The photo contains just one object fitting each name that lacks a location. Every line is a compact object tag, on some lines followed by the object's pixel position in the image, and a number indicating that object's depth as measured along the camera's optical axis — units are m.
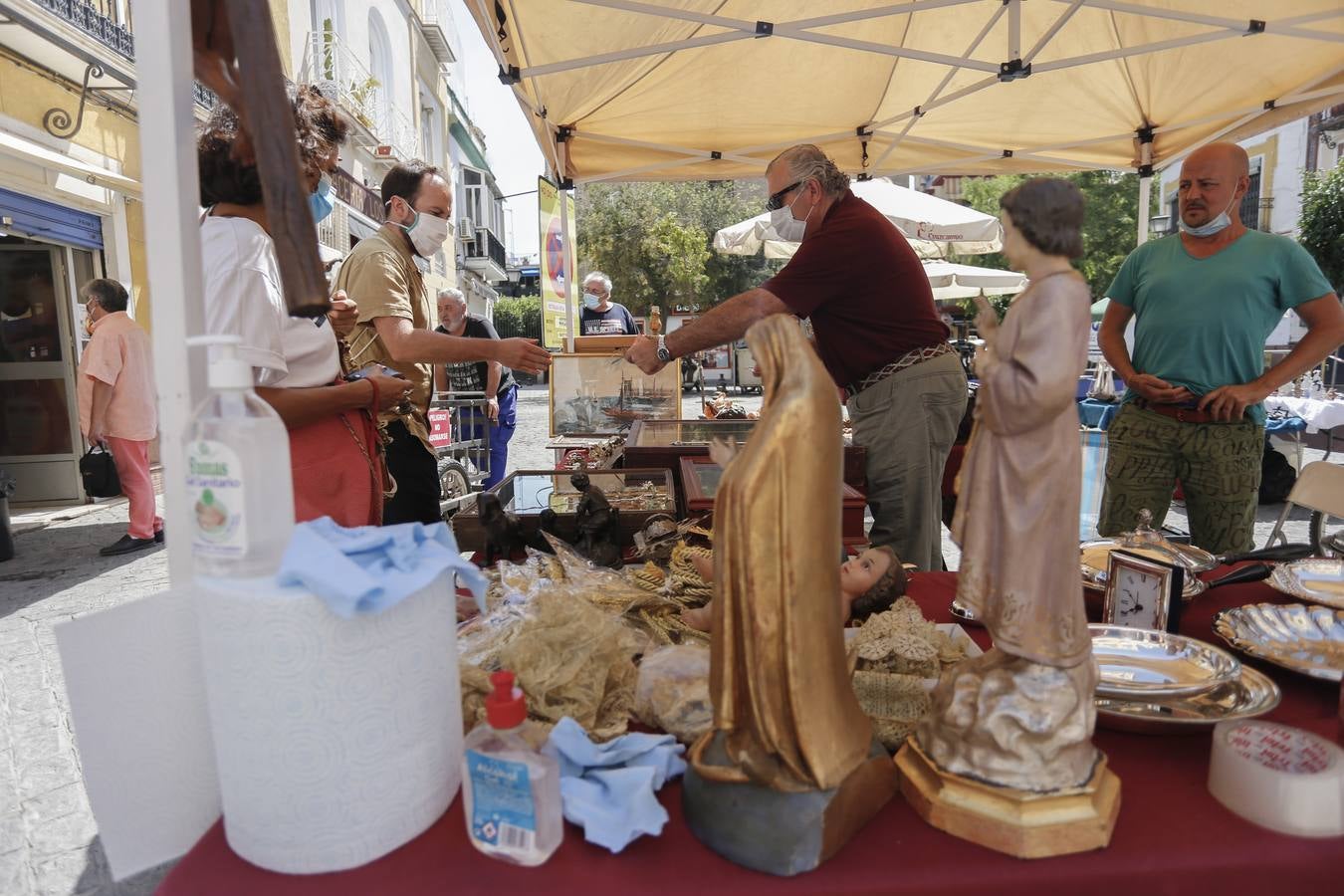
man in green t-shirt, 2.79
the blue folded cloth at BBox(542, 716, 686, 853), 0.87
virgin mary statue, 0.81
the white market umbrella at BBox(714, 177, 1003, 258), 7.19
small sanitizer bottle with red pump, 0.83
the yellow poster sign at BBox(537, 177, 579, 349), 5.85
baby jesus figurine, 1.43
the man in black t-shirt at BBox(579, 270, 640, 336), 7.16
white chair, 2.67
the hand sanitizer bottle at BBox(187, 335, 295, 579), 0.81
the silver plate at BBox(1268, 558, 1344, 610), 1.60
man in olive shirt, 2.40
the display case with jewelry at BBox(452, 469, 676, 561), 2.15
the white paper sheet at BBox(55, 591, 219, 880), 0.85
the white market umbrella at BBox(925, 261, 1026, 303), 10.48
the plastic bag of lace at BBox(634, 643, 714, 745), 1.09
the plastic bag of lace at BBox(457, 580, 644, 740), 1.12
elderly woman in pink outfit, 5.57
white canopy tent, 3.70
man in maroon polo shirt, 2.64
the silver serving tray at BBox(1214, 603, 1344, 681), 1.28
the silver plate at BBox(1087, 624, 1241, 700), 1.17
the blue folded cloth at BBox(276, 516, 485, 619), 0.76
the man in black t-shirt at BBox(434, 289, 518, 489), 5.92
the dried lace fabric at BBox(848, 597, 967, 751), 1.13
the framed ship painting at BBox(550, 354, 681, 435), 5.25
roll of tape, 0.88
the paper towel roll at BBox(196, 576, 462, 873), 0.77
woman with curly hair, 1.45
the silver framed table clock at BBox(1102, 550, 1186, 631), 1.43
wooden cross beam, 0.88
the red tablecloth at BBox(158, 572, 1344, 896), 0.83
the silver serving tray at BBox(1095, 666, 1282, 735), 1.07
